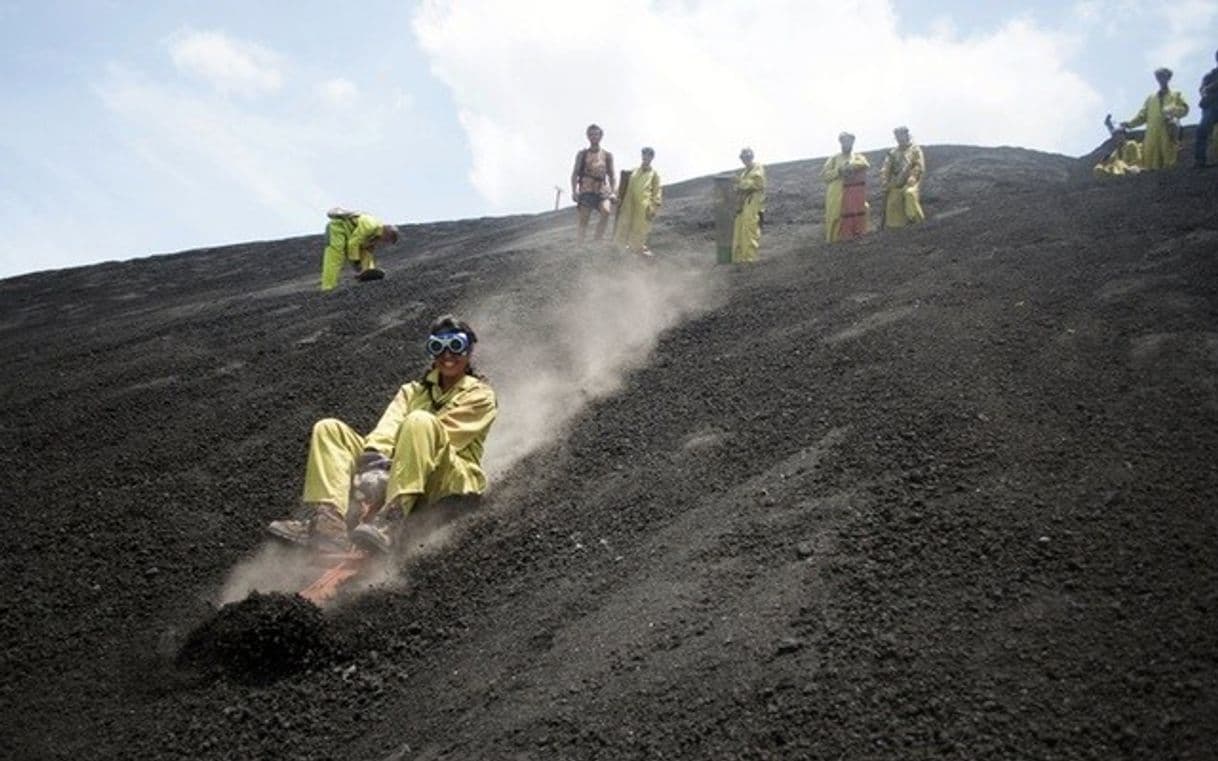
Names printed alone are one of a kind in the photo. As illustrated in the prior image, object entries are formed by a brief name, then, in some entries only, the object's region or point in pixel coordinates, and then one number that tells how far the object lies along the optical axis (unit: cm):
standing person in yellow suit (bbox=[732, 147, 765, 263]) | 1123
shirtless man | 1161
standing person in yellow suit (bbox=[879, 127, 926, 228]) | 1130
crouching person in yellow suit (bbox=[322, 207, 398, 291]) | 973
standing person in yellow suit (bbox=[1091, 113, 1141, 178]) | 1458
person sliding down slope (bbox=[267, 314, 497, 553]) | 407
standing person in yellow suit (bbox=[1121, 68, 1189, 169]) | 1278
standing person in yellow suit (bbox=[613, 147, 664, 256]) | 1180
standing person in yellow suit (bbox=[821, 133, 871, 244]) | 1124
